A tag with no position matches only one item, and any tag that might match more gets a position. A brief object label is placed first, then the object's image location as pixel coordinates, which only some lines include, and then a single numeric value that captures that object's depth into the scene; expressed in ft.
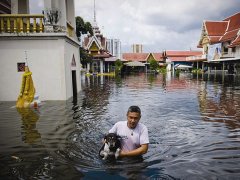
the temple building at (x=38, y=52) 40.47
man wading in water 14.84
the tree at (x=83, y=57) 110.91
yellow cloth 36.50
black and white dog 14.75
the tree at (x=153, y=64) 216.95
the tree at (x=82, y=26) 91.09
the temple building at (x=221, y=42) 130.31
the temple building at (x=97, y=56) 150.61
